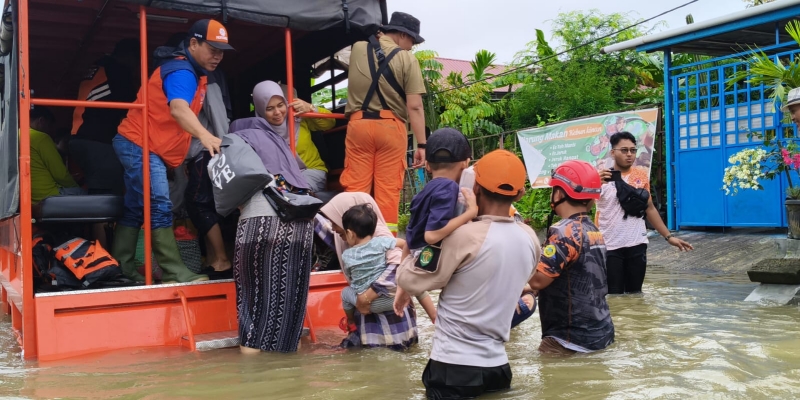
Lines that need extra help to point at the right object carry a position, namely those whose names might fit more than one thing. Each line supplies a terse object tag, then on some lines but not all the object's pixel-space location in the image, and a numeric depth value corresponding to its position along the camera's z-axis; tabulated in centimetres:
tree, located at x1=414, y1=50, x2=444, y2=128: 2178
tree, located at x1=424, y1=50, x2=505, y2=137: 2142
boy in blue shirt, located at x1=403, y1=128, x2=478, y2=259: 337
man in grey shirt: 331
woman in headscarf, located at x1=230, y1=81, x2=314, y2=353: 457
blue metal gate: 1025
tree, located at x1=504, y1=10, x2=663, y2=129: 1653
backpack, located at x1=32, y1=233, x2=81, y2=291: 484
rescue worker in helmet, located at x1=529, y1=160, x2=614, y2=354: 428
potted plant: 761
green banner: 1104
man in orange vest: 499
